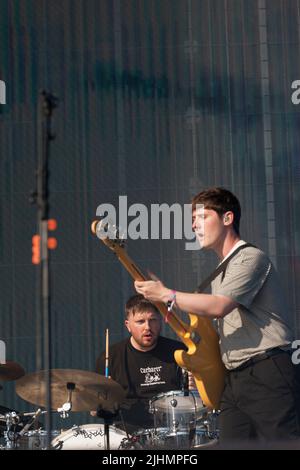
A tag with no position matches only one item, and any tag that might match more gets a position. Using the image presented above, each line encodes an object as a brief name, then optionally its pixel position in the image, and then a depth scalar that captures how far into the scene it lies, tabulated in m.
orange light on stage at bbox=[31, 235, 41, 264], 7.68
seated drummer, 13.95
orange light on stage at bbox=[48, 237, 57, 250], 7.65
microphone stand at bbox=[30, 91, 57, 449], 7.52
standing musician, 9.30
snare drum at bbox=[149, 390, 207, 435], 12.43
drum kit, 12.13
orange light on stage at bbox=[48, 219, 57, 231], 7.73
